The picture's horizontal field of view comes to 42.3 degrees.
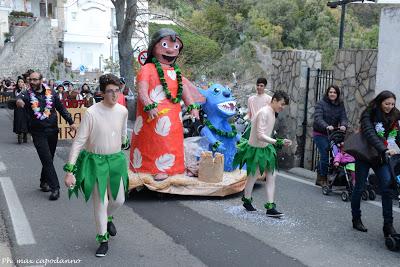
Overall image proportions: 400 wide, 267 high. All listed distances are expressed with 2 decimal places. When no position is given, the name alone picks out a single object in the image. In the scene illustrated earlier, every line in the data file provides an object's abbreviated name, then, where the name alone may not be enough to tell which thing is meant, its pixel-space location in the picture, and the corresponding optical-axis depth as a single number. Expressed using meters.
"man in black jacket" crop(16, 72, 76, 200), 7.44
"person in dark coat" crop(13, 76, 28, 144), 12.52
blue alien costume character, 8.46
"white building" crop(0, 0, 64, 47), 49.31
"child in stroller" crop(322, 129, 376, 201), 7.84
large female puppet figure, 7.76
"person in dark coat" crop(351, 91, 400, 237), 5.73
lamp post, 11.56
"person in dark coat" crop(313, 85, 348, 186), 8.43
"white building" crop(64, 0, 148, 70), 49.88
